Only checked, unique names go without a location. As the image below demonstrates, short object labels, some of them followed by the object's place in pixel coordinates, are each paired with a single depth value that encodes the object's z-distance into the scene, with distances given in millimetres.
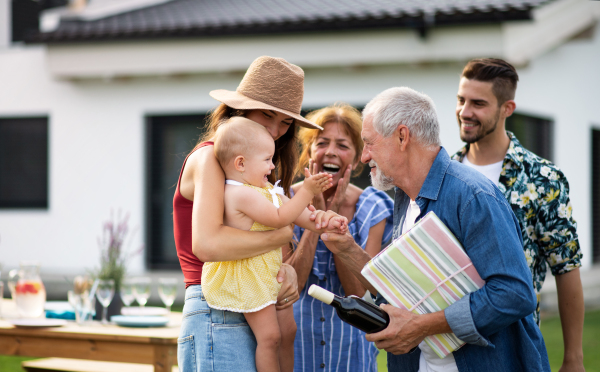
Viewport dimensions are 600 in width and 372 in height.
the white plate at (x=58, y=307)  4040
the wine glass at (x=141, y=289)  3859
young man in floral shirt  2877
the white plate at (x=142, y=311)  3902
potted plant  4010
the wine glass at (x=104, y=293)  3828
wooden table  3324
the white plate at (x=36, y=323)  3520
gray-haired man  1998
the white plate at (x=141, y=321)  3570
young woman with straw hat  2094
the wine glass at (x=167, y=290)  3832
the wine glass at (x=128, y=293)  3867
